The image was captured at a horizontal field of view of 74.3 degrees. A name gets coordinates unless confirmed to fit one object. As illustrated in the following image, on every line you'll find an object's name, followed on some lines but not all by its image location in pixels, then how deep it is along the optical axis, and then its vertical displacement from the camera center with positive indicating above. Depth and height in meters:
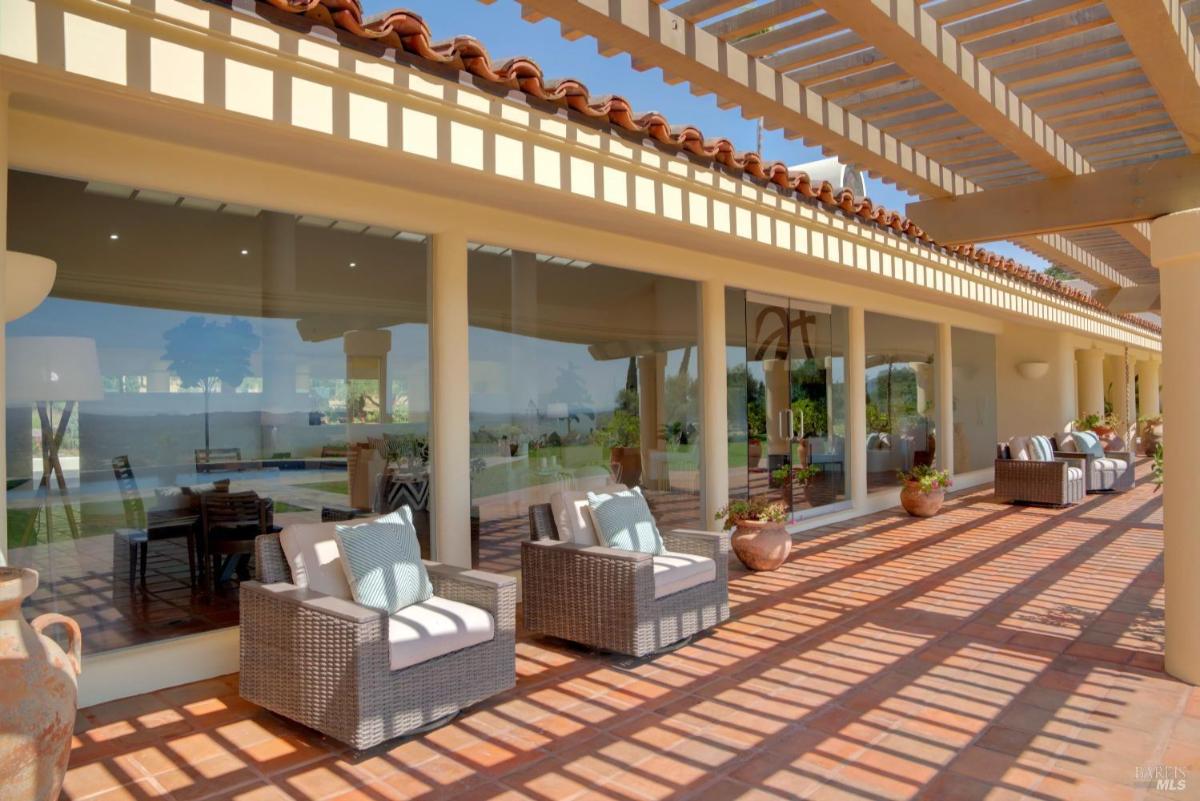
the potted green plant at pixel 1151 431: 18.54 -0.57
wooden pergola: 3.00 +1.53
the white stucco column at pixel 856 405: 8.87 +0.08
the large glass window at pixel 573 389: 5.15 +0.20
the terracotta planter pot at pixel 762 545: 6.05 -1.01
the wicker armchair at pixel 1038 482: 9.55 -0.89
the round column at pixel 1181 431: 3.69 -0.12
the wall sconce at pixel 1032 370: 13.37 +0.67
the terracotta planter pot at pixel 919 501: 8.84 -1.01
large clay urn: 2.01 -0.74
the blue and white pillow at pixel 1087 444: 11.19 -0.51
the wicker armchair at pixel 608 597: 4.05 -0.98
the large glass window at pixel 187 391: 3.69 +0.18
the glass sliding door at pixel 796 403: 7.53 +0.10
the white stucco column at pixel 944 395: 10.95 +0.22
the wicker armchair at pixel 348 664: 3.02 -1.00
